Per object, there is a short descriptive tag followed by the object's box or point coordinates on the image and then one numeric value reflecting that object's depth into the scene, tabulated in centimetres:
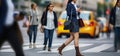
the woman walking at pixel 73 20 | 1258
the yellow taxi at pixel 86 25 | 2549
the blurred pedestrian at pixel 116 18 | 1421
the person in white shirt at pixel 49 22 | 1462
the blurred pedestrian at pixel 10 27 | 706
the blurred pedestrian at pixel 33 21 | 1656
